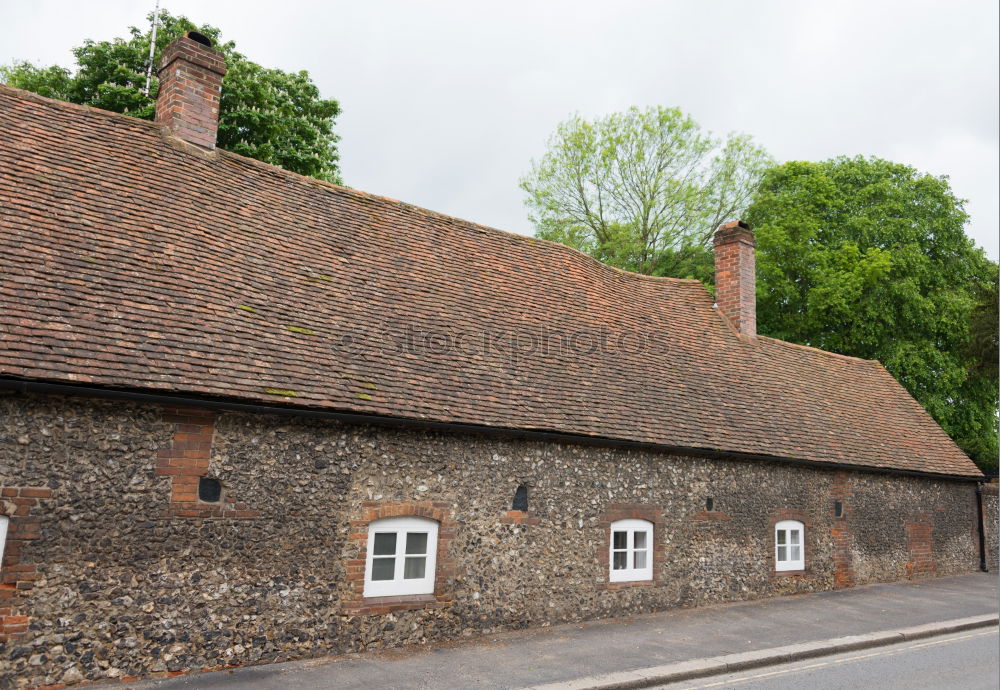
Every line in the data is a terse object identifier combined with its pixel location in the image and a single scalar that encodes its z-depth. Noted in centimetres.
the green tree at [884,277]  2506
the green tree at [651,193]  2825
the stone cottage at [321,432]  720
